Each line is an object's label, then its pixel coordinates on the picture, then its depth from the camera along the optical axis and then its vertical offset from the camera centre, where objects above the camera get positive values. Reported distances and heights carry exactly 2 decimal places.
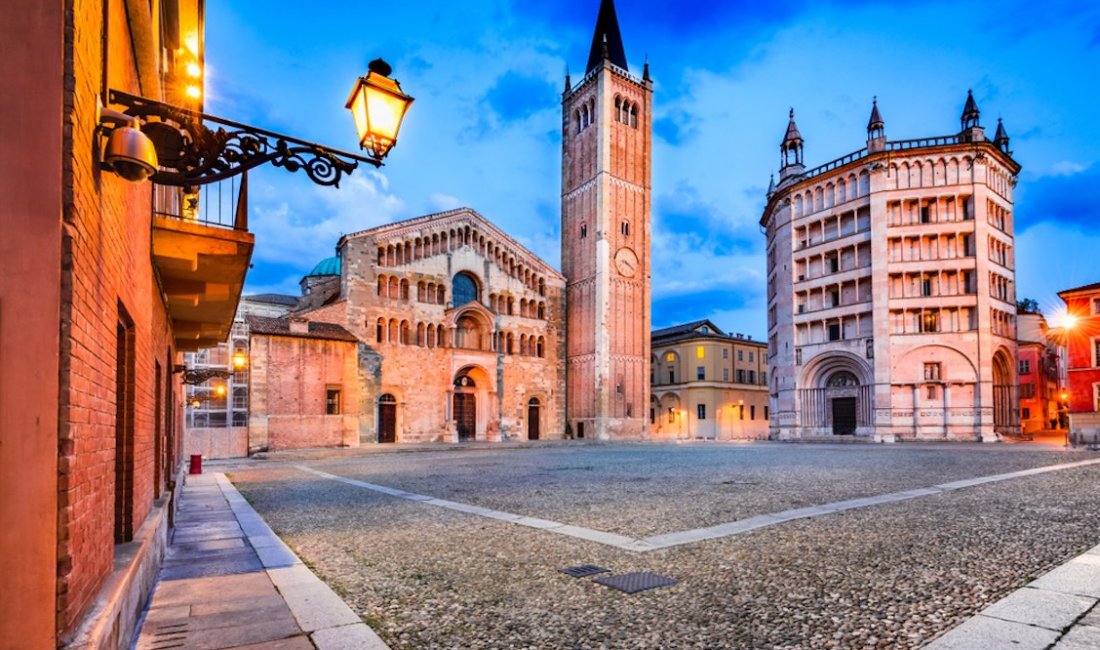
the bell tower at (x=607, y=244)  45.91 +9.56
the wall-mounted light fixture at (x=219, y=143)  3.10 +1.66
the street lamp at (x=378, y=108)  4.96 +2.15
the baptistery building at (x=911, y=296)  39.75 +4.39
